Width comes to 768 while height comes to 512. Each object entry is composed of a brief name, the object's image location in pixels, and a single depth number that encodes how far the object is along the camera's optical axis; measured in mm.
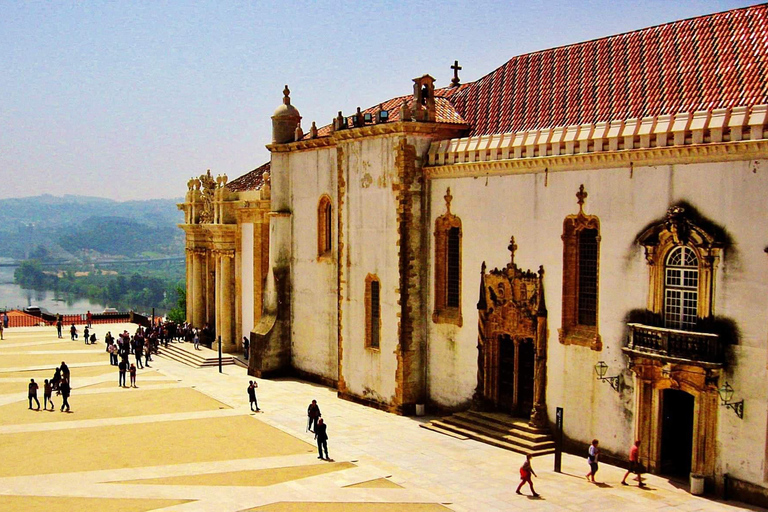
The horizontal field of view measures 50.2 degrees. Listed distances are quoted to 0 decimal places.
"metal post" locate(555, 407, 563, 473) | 25016
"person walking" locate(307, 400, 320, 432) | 29094
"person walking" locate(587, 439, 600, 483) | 23688
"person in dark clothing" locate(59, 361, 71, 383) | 35625
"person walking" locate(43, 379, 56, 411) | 34844
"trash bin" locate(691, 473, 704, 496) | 22406
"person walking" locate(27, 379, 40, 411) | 34688
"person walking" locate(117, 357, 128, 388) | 40469
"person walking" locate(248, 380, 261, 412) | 33281
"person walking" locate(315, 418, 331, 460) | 26312
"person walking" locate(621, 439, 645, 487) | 23422
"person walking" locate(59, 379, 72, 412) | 34188
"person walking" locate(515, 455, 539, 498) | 22531
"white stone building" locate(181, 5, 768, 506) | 22312
